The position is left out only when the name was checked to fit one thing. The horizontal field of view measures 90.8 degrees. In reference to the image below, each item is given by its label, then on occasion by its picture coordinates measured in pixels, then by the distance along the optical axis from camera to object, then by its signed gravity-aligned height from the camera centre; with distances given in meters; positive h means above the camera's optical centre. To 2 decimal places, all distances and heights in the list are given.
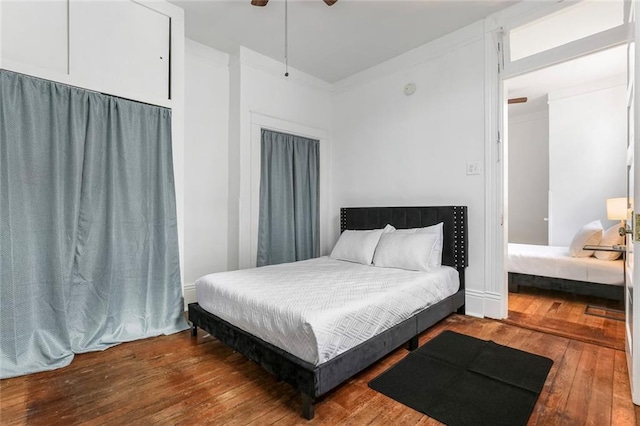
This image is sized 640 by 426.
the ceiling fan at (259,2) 2.51 +1.68
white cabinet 2.12 +1.26
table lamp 3.61 -0.01
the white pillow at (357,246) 3.24 -0.38
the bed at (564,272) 3.19 -0.70
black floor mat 1.62 -1.04
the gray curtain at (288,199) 3.81 +0.16
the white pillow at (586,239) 3.44 -0.34
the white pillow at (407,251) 2.87 -0.39
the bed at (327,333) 1.62 -0.80
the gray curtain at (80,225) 2.07 -0.09
